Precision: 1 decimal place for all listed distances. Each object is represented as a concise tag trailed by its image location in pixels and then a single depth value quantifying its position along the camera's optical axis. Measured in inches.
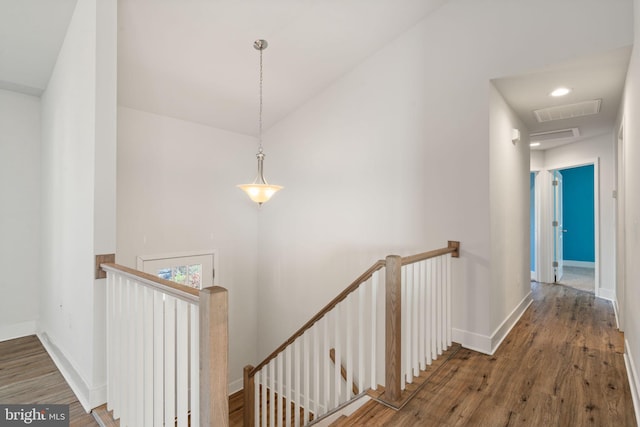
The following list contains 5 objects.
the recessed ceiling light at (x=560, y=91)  113.3
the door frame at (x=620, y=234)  116.3
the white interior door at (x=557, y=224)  211.3
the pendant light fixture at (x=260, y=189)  115.7
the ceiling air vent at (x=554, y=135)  163.9
